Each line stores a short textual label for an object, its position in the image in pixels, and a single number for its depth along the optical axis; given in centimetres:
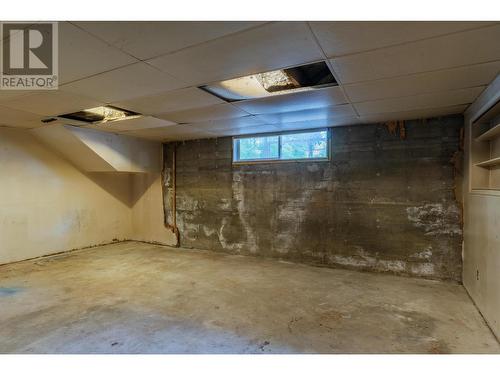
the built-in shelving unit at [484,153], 294
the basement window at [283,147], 459
